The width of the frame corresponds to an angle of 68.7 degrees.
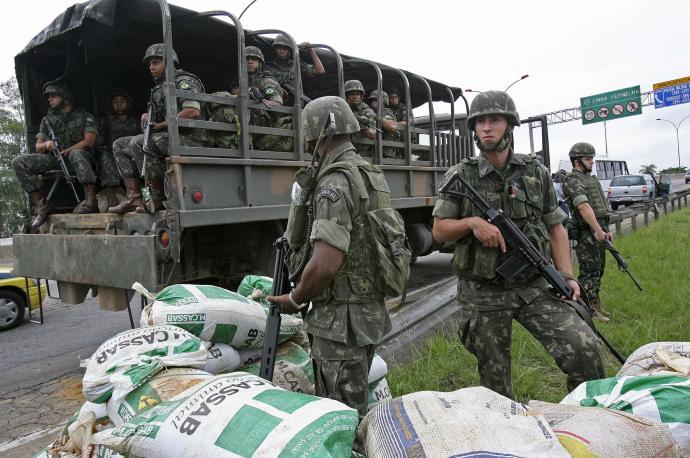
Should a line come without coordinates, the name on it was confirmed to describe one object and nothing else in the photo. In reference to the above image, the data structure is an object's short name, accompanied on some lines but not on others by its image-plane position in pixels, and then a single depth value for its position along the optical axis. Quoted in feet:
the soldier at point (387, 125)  18.61
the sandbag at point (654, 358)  5.97
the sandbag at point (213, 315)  7.43
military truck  11.59
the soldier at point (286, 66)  15.65
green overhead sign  80.94
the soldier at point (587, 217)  15.44
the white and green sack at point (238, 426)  4.15
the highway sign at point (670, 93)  73.90
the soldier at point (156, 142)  11.86
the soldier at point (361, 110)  17.47
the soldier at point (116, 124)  16.47
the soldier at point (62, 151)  15.19
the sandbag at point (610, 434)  4.27
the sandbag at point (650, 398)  4.88
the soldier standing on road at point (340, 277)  6.12
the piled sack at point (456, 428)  3.85
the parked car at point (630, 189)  66.54
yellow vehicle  18.47
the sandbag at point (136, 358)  5.97
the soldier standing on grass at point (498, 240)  7.77
